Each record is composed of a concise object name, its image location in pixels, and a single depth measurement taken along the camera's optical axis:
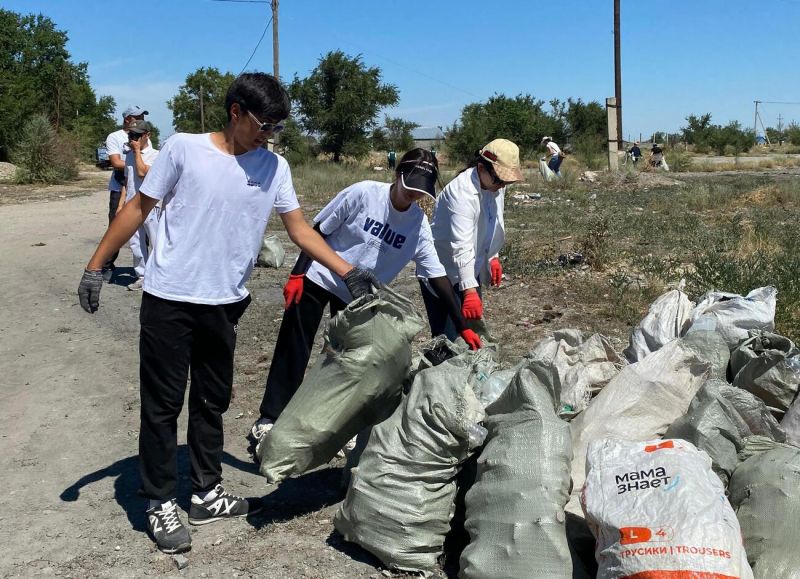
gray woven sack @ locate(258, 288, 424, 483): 3.05
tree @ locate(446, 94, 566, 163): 34.34
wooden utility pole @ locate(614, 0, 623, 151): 25.69
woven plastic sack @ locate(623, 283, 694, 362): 4.03
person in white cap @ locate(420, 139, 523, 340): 4.00
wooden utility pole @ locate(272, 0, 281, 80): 24.00
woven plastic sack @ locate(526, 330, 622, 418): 3.39
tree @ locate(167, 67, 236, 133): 60.03
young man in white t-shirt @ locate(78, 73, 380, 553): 2.88
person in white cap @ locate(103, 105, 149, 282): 7.51
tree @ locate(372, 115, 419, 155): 33.91
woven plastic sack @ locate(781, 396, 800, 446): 3.13
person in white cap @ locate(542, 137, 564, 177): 21.39
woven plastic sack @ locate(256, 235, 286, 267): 8.59
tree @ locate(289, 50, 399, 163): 31.91
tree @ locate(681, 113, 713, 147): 46.97
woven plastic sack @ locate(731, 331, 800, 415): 3.31
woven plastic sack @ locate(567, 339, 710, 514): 3.06
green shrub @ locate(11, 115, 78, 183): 21.61
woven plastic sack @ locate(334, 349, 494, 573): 2.77
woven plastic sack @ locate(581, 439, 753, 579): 2.16
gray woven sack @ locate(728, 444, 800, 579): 2.42
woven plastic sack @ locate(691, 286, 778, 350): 3.90
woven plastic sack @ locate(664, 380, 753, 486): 2.76
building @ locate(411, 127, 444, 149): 69.00
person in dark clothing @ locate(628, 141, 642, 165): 29.76
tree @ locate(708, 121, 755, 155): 45.84
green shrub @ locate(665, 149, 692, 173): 28.55
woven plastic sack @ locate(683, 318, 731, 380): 3.62
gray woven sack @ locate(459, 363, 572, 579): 2.45
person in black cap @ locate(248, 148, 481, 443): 3.67
